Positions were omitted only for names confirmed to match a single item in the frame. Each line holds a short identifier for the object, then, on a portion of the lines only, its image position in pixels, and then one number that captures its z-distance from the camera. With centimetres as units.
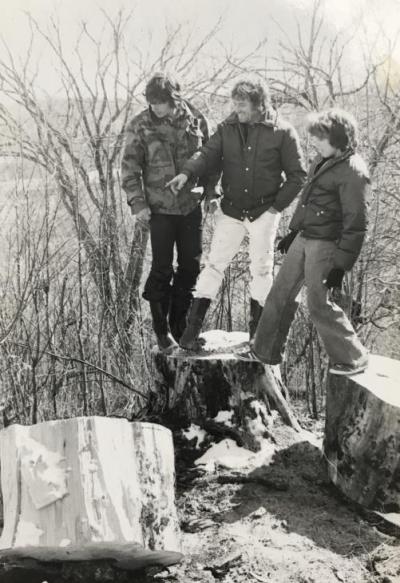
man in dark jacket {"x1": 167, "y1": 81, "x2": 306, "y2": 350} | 381
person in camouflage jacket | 390
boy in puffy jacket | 334
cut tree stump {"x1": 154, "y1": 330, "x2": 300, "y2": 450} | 363
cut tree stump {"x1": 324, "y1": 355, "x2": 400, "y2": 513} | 305
